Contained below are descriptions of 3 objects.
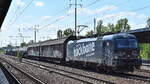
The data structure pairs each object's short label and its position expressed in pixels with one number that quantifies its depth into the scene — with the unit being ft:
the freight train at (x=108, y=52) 68.23
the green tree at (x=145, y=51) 158.10
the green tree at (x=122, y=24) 350.43
